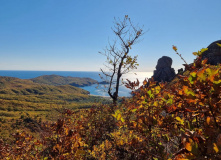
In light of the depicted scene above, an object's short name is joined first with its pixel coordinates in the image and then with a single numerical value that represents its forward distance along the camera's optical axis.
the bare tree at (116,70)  11.58
